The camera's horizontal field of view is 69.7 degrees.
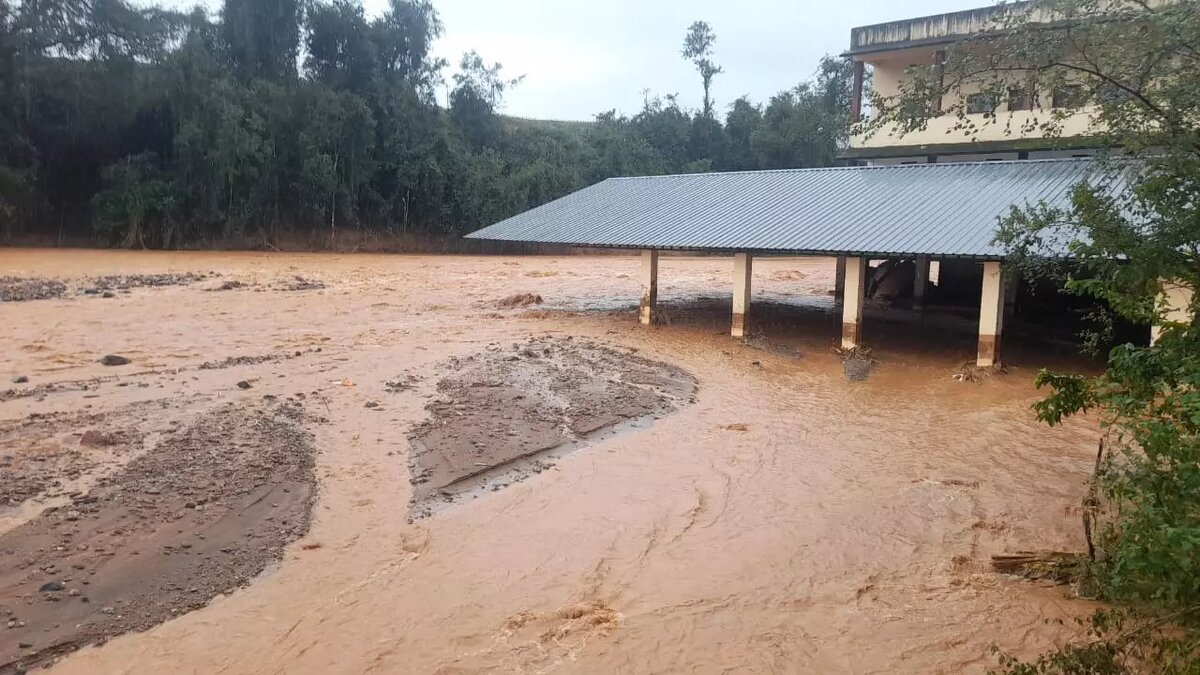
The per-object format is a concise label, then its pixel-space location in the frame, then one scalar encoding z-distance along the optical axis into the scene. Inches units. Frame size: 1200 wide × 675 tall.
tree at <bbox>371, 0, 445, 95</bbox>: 1478.1
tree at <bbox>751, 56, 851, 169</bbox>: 1909.2
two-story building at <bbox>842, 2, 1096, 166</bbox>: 807.7
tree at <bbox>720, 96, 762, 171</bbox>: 2121.1
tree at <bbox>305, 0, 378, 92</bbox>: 1405.0
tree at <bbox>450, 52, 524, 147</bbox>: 1764.3
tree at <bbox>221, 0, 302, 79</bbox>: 1338.6
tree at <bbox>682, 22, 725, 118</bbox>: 2283.5
